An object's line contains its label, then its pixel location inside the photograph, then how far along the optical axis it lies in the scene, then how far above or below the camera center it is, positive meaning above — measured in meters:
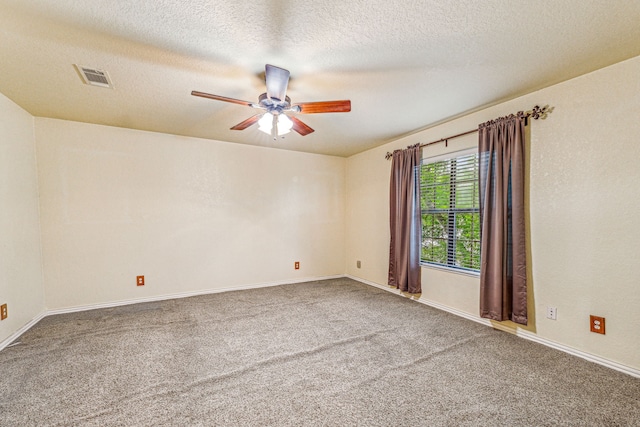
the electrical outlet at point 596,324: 2.09 -0.97
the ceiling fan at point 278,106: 1.94 +0.80
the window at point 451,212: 3.03 -0.11
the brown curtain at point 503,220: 2.49 -0.18
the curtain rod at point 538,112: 2.39 +0.81
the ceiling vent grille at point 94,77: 2.09 +1.09
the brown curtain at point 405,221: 3.57 -0.24
